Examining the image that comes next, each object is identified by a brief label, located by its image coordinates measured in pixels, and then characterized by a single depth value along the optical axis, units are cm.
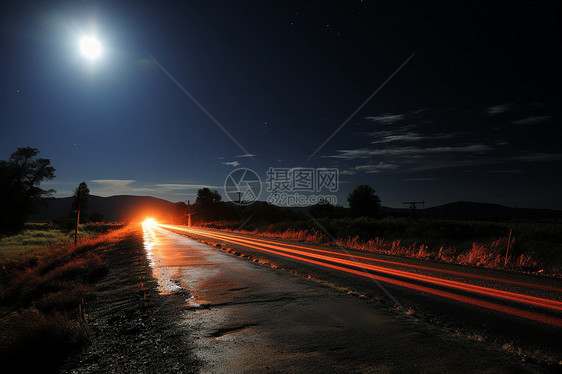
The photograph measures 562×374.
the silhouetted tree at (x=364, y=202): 7525
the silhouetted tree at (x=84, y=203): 7994
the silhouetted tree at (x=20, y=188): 4670
